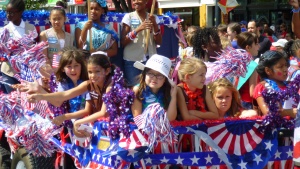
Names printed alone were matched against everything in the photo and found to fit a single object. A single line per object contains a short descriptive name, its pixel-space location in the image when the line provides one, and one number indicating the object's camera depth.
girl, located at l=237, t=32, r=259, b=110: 12.72
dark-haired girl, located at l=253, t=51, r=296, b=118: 11.15
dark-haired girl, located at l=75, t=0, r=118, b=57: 14.26
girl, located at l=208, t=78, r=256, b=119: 11.27
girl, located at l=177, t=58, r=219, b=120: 10.67
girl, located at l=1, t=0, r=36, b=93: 13.74
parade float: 9.61
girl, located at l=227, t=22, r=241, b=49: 19.63
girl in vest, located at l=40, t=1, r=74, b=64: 14.34
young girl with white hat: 10.22
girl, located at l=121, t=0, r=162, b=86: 14.49
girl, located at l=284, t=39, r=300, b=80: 13.58
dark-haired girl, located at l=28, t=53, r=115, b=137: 10.68
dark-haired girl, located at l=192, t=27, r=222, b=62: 13.80
